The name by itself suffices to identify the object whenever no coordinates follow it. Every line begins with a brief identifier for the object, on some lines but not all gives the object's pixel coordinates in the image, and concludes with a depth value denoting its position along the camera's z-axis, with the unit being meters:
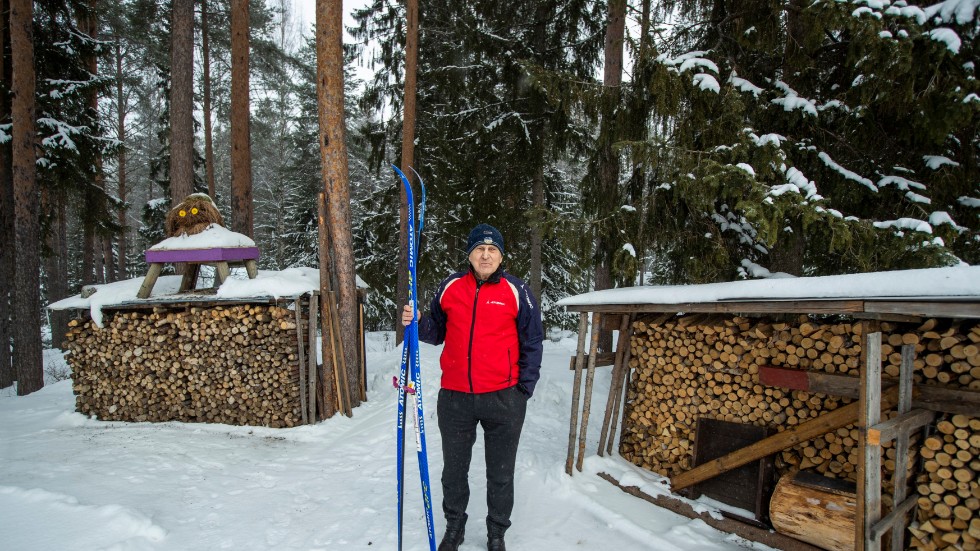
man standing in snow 2.94
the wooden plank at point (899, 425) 2.39
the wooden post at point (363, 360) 6.76
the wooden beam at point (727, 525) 3.10
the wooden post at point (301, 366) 5.88
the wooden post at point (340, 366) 6.16
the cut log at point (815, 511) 2.86
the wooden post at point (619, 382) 4.53
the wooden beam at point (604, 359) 4.66
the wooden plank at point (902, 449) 2.62
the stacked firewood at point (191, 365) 5.95
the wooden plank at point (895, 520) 2.42
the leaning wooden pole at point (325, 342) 6.09
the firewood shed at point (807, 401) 2.51
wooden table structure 5.84
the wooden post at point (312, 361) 5.95
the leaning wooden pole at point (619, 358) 4.55
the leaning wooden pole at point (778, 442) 2.98
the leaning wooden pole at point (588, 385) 4.24
